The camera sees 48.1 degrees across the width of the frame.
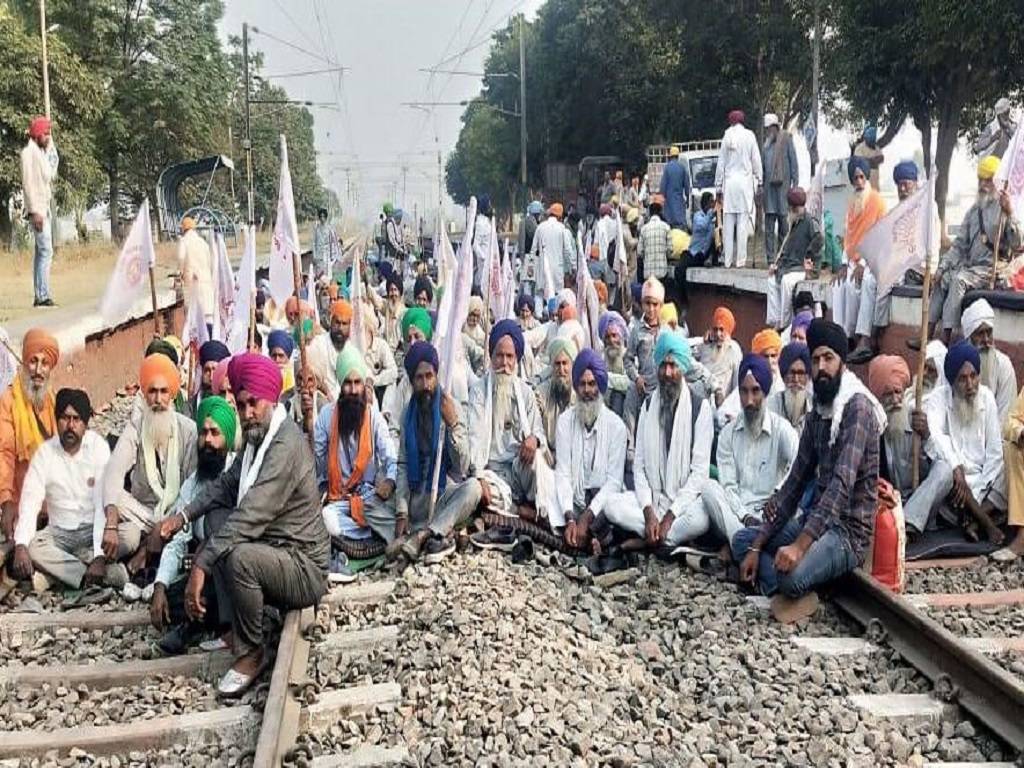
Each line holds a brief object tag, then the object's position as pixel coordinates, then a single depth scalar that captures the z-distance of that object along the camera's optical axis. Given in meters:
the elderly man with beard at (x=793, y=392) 7.24
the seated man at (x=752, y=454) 6.65
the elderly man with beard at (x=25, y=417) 6.82
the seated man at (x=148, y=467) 6.54
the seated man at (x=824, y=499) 5.56
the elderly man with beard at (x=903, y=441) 6.91
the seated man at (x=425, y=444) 6.84
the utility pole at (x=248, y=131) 35.50
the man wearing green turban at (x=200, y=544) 5.61
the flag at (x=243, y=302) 9.69
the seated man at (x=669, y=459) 6.68
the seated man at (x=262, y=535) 5.11
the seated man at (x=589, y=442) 7.07
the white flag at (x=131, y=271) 9.19
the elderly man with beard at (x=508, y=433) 7.08
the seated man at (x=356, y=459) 6.80
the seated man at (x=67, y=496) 6.51
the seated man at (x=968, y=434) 7.00
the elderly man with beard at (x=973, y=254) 9.86
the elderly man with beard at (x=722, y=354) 9.12
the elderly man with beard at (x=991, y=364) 7.64
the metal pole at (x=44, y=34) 22.50
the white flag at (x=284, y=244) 7.57
